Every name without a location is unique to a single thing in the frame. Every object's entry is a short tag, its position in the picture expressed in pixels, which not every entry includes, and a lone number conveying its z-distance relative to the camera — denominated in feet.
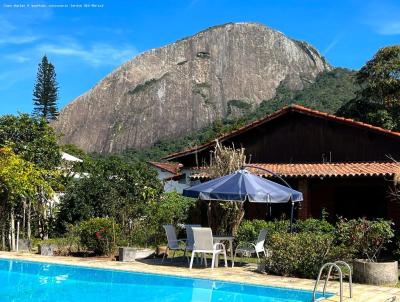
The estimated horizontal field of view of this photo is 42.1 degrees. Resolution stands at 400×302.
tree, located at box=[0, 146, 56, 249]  51.85
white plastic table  40.10
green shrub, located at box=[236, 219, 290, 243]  44.88
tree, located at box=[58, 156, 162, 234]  58.75
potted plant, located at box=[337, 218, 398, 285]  32.91
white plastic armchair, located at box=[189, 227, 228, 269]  37.90
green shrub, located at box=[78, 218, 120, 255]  46.93
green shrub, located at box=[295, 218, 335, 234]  45.91
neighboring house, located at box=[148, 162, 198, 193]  77.51
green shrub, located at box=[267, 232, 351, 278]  34.99
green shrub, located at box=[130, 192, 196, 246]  52.60
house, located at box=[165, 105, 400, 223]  55.88
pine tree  213.66
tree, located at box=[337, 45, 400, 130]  102.94
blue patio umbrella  37.55
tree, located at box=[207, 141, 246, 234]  45.52
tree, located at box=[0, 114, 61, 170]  64.49
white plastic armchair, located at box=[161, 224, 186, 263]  41.70
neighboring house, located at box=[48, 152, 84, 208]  65.89
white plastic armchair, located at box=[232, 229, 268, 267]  41.62
